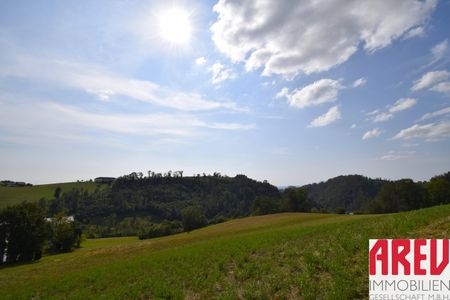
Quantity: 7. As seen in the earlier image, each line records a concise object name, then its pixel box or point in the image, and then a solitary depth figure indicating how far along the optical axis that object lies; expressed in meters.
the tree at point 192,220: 108.19
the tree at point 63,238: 78.94
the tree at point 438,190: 83.18
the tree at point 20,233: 56.66
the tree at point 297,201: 114.06
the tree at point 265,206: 121.62
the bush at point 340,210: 90.43
